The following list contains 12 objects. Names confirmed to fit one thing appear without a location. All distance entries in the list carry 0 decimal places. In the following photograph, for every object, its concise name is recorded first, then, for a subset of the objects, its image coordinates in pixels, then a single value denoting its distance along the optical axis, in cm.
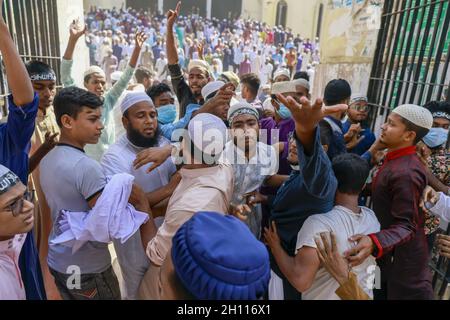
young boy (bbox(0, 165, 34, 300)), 137
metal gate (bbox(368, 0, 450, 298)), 300
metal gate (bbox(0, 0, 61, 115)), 330
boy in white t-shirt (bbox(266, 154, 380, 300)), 156
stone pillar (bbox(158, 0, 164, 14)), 2600
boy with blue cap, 96
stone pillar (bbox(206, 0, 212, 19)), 2727
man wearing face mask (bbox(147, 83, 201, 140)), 321
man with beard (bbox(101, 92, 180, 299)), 205
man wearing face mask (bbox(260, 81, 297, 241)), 245
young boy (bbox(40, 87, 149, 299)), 169
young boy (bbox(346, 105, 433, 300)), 177
